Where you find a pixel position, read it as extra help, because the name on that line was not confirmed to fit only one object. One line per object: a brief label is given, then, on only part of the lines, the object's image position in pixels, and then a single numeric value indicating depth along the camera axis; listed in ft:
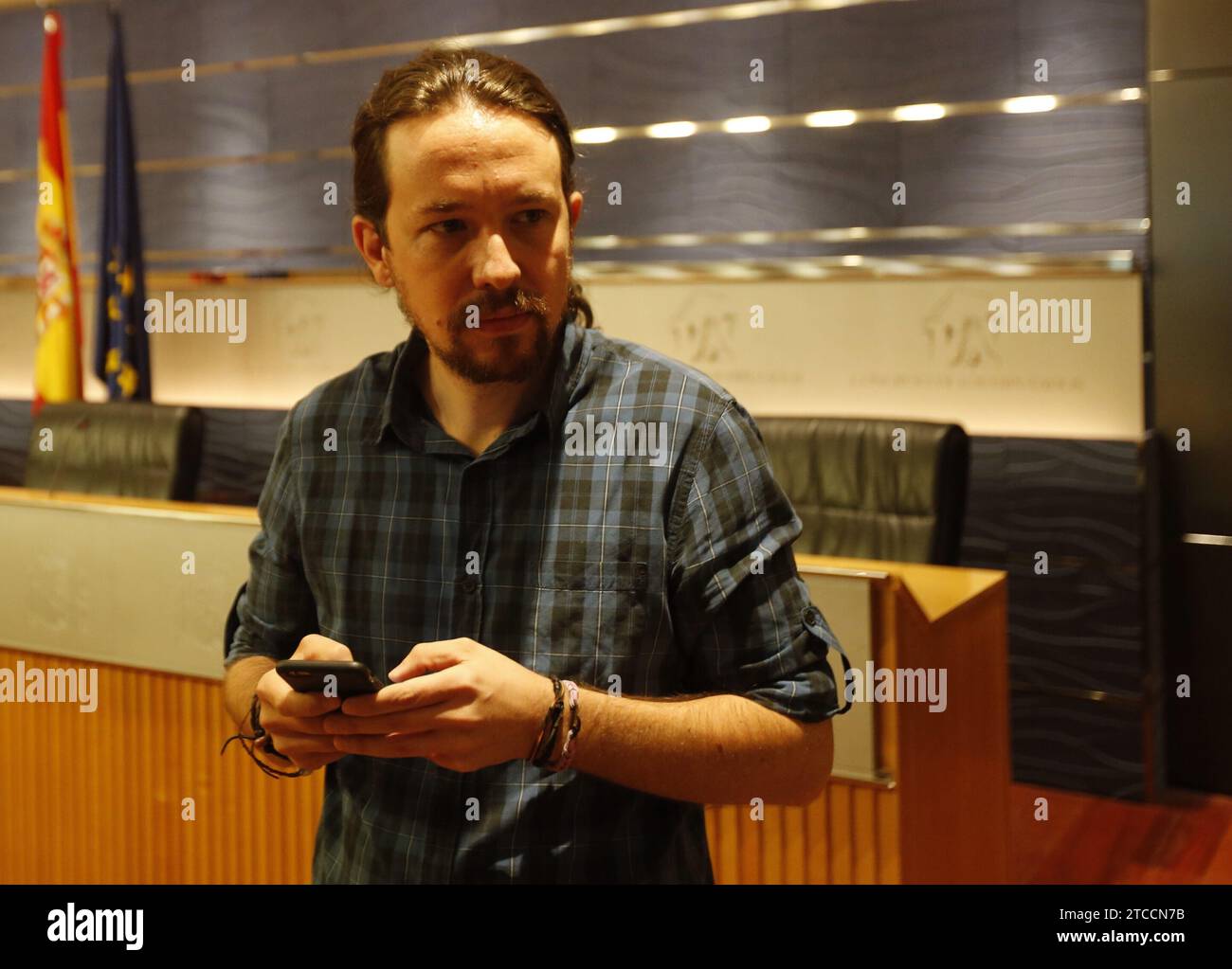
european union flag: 15.14
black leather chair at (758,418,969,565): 8.18
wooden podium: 5.76
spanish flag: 15.16
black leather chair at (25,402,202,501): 10.50
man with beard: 3.52
